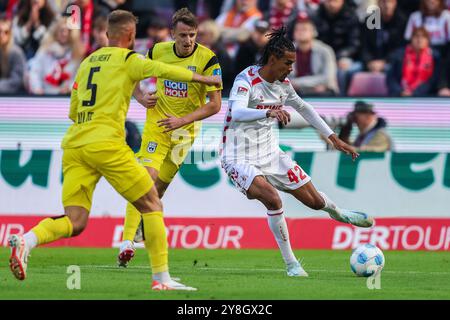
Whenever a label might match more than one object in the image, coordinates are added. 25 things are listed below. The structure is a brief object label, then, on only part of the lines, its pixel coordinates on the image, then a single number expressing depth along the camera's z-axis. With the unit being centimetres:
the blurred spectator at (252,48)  1941
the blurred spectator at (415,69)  1883
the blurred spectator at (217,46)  1920
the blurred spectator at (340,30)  1955
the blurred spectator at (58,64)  1958
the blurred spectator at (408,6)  2002
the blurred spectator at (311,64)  1883
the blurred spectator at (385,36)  1962
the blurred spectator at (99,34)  1898
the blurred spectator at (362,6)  1963
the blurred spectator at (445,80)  1875
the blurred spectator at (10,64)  2002
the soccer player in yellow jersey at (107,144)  934
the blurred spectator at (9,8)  2090
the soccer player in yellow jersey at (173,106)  1214
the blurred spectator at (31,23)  2066
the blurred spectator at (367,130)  1725
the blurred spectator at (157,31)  1938
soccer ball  1106
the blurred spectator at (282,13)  1977
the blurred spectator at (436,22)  1927
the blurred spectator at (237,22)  1997
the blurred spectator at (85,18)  1991
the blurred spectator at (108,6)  2017
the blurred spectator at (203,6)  2120
